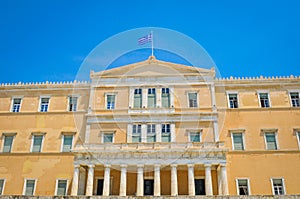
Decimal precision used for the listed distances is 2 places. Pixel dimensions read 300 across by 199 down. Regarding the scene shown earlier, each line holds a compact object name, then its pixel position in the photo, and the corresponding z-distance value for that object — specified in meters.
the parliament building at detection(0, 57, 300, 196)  26.89
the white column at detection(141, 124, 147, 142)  29.58
